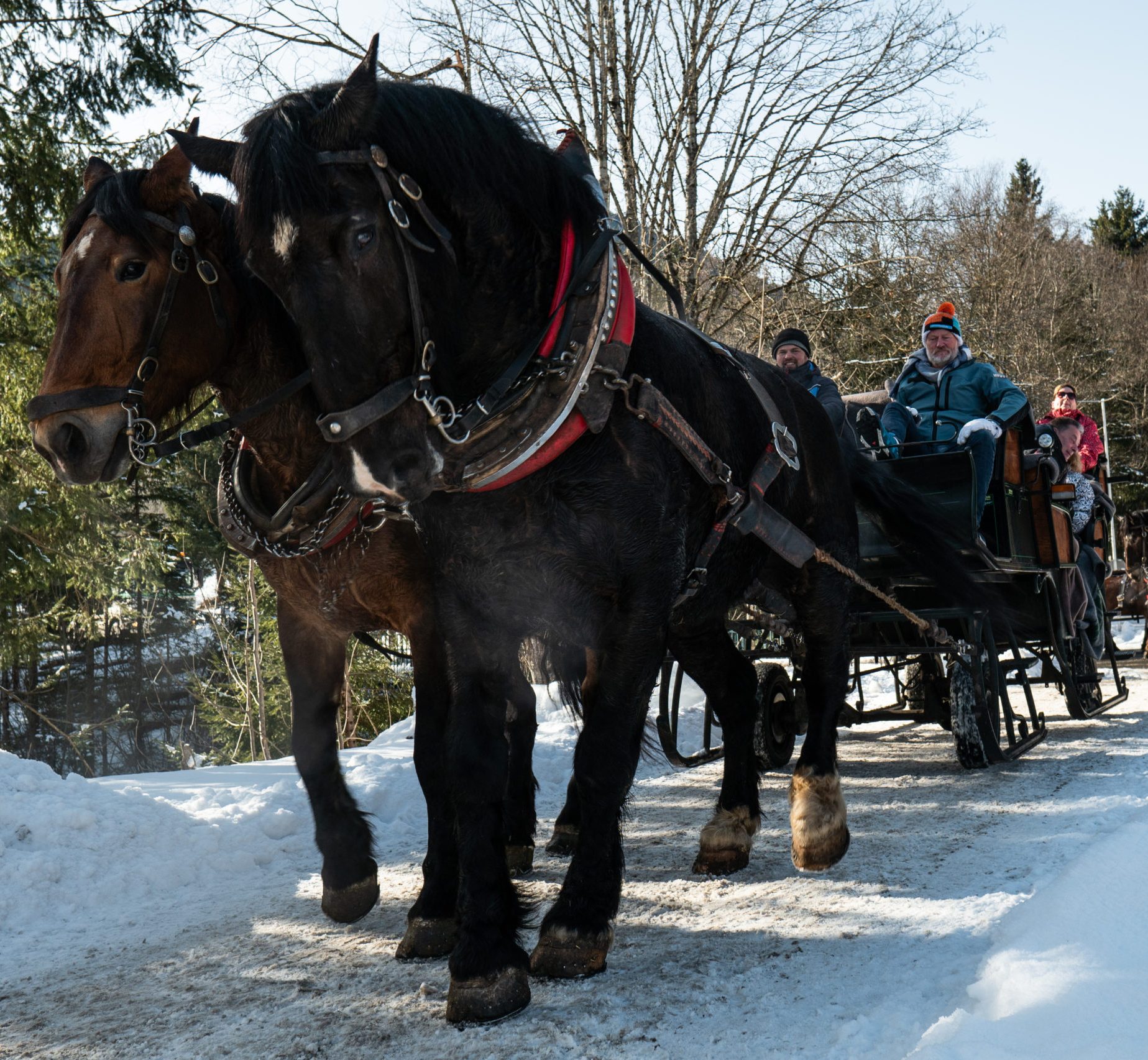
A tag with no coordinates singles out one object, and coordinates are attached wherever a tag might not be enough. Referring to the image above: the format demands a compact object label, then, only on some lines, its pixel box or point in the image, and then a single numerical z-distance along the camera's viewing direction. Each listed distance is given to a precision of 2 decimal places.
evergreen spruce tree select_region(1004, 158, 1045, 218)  29.47
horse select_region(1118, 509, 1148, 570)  16.08
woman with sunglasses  9.38
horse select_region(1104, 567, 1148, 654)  14.61
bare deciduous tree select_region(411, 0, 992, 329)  12.48
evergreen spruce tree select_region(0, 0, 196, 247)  8.68
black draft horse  2.43
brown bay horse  2.98
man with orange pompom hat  6.37
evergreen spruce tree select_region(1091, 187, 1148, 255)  47.66
